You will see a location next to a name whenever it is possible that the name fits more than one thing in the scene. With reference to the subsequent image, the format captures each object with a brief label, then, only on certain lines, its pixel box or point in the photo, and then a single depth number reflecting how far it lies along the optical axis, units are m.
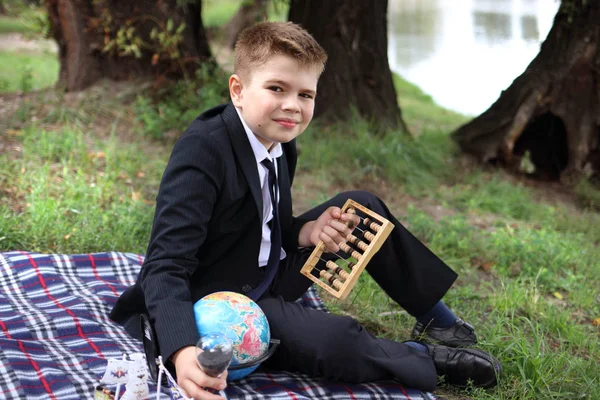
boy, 2.47
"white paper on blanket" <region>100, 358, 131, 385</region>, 2.38
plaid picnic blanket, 2.56
